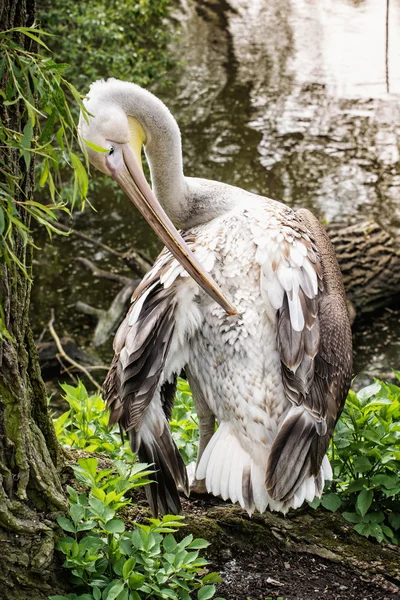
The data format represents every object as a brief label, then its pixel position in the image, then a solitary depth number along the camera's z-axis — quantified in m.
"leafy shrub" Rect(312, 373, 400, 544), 6.61
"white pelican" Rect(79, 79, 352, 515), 6.14
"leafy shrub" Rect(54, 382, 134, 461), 7.52
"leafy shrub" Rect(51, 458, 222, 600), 5.14
